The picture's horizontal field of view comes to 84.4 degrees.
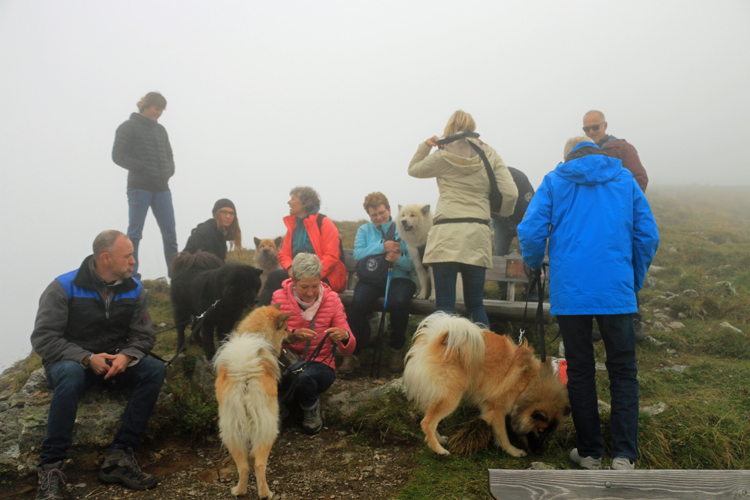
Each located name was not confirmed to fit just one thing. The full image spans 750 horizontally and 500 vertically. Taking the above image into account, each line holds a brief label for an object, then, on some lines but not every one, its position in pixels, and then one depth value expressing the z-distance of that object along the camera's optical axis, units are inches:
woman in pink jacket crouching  126.4
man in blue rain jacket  96.5
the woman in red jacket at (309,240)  186.0
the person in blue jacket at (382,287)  176.3
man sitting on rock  102.8
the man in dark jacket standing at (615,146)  177.2
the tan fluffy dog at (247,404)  93.9
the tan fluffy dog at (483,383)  111.2
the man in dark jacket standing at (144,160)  218.8
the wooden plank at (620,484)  52.5
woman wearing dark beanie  213.8
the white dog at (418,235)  205.5
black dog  164.1
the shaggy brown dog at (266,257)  269.3
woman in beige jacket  145.0
